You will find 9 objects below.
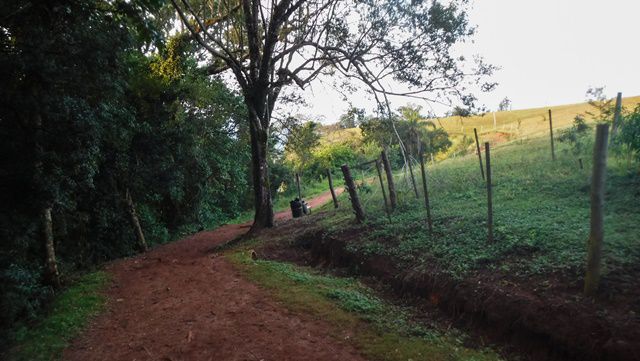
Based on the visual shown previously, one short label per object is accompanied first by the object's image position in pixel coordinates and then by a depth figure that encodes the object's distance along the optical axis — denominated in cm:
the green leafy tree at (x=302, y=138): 1567
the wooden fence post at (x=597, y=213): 475
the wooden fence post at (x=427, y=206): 784
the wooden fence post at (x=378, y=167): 983
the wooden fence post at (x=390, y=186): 1032
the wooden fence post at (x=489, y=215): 669
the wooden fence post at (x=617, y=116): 956
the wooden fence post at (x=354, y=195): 1037
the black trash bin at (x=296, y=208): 1650
